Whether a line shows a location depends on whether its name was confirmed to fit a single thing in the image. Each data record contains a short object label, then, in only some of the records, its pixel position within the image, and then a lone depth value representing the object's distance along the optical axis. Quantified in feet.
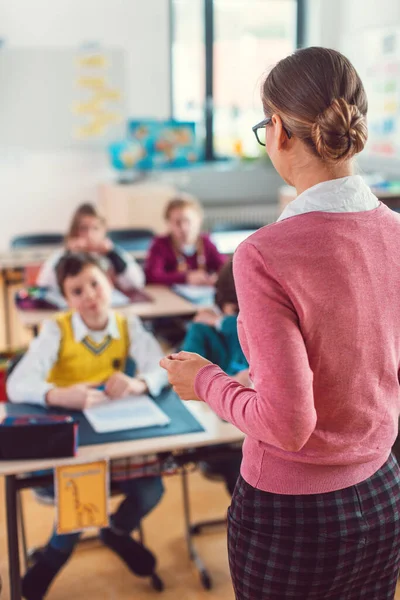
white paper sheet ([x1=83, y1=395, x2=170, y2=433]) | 6.71
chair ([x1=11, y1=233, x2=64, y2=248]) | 16.06
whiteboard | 18.86
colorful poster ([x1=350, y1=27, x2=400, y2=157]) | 17.87
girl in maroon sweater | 13.37
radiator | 20.68
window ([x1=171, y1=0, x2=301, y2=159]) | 20.53
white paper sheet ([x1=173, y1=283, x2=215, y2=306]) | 12.17
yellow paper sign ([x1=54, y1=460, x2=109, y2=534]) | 6.03
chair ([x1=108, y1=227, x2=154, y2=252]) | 15.89
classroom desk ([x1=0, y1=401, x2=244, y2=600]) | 6.02
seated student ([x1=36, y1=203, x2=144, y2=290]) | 12.79
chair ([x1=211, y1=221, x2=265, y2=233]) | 16.37
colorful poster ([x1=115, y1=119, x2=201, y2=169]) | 19.97
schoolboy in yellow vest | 7.30
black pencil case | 5.97
